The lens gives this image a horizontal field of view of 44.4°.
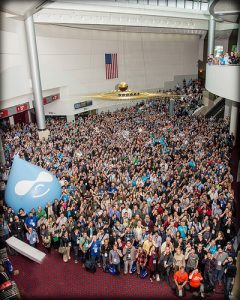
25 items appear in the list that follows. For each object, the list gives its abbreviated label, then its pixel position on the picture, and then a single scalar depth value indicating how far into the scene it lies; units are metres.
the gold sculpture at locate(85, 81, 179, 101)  13.79
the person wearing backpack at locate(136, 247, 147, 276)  6.77
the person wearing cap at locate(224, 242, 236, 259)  6.24
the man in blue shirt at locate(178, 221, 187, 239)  7.25
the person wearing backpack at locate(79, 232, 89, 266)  7.09
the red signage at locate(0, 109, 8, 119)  15.44
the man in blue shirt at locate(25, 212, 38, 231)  8.12
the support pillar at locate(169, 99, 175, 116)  21.31
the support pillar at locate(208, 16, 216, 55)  23.48
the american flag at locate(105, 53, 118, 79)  24.06
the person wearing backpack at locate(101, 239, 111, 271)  6.91
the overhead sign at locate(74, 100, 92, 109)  22.13
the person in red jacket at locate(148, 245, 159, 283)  6.64
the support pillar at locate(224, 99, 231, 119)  20.24
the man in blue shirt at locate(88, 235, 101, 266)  6.98
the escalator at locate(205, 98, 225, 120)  23.02
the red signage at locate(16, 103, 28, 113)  16.86
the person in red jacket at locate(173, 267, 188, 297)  6.19
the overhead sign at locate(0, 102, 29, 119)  15.64
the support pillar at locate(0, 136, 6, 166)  11.97
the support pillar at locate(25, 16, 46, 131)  15.56
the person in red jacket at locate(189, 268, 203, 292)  6.13
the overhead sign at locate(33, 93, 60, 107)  19.70
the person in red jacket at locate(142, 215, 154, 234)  7.75
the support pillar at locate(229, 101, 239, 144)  16.31
